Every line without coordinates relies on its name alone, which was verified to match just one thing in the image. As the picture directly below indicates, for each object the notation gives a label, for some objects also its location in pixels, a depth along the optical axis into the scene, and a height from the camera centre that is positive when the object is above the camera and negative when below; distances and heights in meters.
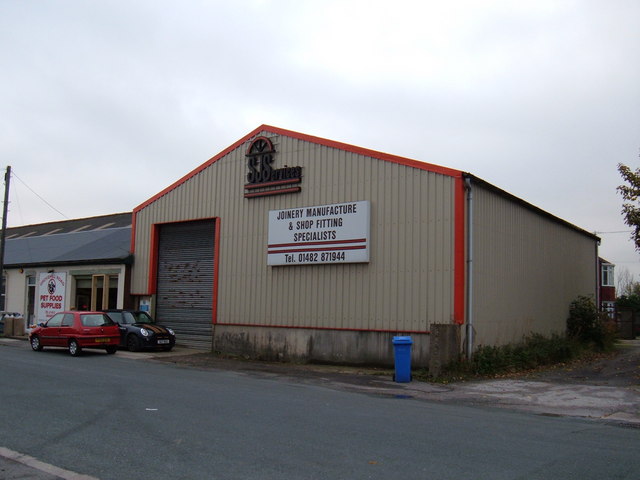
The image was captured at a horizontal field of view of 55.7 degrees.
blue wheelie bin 15.56 -1.59
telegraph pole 30.43 +4.05
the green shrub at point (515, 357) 16.66 -1.80
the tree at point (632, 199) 19.97 +3.44
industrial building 17.69 +1.33
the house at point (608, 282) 48.38 +1.48
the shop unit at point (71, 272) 27.67 +0.76
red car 20.48 -1.53
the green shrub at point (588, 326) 26.25 -1.12
